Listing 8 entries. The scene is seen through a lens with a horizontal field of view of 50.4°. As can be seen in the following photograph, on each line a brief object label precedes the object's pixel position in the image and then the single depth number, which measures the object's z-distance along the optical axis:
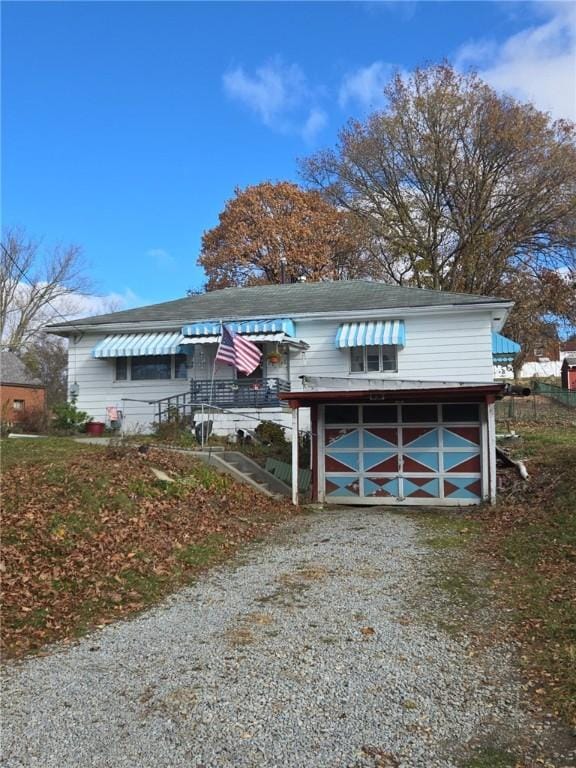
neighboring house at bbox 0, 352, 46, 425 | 35.59
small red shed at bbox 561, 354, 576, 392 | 41.71
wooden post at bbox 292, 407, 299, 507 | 12.71
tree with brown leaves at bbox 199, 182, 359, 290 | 34.69
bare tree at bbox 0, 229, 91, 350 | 42.00
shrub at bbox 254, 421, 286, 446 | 16.39
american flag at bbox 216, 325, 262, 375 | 15.44
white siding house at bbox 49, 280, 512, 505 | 12.66
